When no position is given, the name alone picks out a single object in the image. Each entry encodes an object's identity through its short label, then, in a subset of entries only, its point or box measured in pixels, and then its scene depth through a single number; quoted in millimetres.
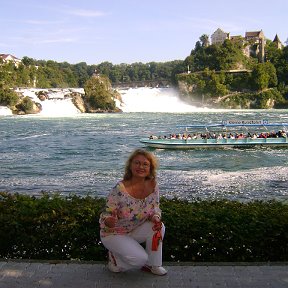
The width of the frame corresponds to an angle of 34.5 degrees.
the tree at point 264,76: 118750
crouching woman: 5035
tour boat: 35719
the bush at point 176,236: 5941
